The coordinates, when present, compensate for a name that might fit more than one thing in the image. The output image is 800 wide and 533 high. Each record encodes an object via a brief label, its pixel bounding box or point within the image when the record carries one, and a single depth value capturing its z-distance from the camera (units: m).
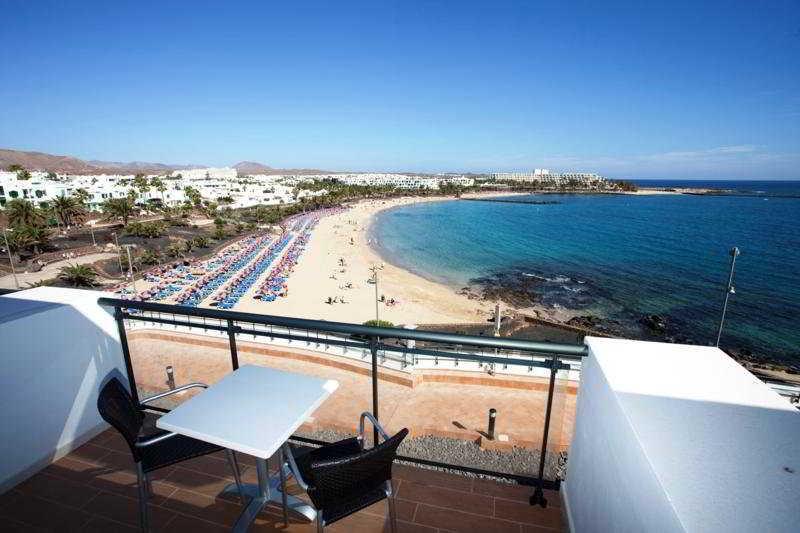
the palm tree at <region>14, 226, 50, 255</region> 26.86
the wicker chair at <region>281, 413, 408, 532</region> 1.50
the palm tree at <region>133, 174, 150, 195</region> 55.66
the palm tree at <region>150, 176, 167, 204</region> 57.89
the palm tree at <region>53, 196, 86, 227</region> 36.03
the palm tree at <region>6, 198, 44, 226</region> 29.91
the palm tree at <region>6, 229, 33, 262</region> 26.32
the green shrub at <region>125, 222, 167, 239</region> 33.50
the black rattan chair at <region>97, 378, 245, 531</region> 1.73
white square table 1.59
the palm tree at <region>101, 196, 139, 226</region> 38.00
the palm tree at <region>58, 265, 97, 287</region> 20.52
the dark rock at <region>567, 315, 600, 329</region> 18.12
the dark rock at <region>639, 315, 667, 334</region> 18.05
